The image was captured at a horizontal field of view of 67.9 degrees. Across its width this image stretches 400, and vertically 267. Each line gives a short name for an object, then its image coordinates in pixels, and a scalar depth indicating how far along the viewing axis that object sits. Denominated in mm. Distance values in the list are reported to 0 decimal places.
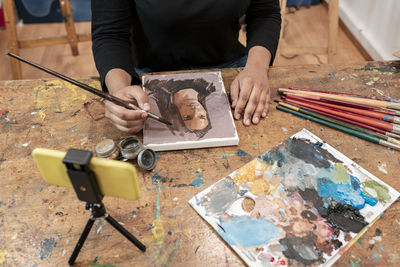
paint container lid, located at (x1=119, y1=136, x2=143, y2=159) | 729
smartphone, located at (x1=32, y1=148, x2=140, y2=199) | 458
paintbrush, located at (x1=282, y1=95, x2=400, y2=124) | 800
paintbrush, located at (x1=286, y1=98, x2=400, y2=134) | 792
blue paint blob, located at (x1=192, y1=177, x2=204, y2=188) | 697
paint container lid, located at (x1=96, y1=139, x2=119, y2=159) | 735
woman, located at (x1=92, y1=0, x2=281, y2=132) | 867
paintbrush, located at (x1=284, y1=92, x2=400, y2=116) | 817
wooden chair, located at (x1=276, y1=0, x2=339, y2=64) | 1791
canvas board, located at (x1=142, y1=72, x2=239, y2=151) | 771
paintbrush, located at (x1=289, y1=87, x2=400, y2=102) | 868
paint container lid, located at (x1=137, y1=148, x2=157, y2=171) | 715
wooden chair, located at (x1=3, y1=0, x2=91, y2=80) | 1743
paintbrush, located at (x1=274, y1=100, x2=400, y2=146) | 777
